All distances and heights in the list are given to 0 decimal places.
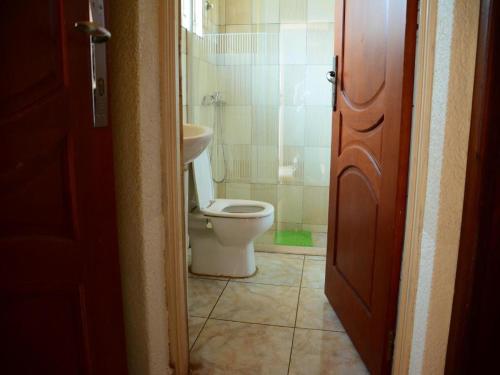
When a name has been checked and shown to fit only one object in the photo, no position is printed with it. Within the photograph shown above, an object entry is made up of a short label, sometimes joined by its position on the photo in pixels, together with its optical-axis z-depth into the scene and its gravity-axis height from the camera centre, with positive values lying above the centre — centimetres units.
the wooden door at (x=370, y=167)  123 -19
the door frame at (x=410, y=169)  109 -16
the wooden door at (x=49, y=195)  78 -18
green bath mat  296 -95
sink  154 -11
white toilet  228 -70
